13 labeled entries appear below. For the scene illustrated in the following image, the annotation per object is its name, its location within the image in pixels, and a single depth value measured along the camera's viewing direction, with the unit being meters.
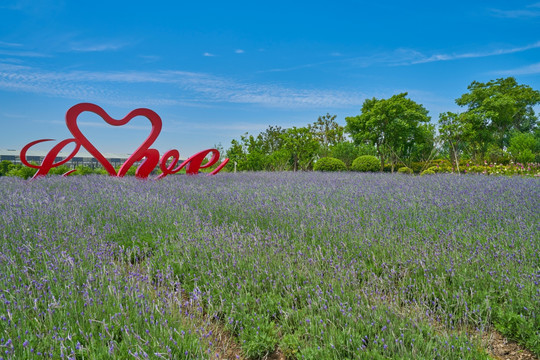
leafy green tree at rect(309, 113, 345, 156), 39.57
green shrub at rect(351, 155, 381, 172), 21.92
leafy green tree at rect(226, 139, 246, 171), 25.19
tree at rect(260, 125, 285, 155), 33.03
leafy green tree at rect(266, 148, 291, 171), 24.40
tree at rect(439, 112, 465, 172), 21.36
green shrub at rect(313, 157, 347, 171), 21.12
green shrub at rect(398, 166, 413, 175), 22.55
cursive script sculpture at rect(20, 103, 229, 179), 10.42
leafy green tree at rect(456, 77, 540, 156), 31.56
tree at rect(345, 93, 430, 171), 23.62
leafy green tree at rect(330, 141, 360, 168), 30.61
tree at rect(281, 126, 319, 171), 24.47
